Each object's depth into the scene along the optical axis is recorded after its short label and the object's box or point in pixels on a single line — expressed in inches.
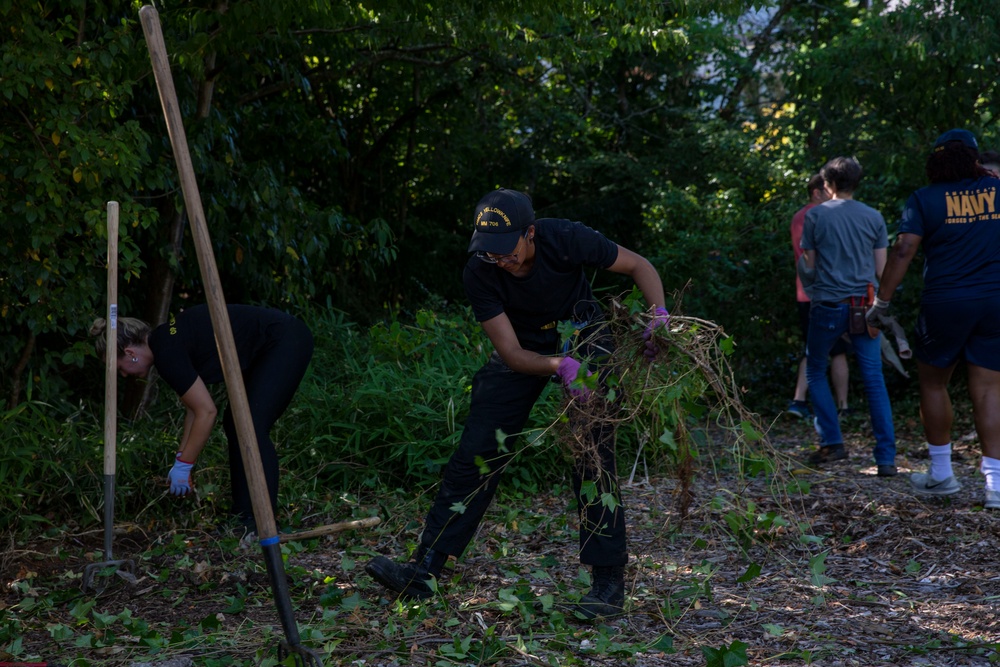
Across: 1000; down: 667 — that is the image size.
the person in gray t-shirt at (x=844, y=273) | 220.4
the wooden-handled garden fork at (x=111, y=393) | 165.5
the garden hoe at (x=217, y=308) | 113.4
